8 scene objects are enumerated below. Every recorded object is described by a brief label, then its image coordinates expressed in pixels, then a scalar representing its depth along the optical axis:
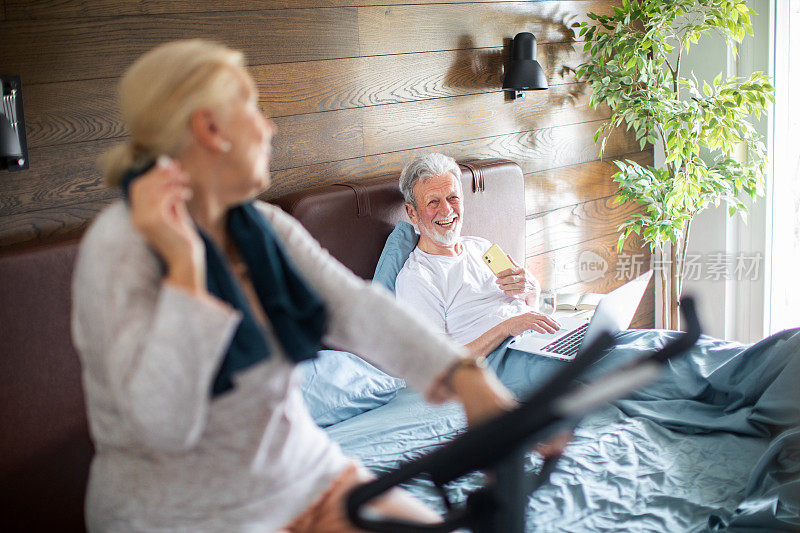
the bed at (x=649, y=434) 1.43
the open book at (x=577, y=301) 2.85
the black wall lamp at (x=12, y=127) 1.62
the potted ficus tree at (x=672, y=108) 2.87
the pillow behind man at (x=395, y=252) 2.33
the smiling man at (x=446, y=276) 2.32
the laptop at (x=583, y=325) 1.73
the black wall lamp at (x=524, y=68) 2.75
